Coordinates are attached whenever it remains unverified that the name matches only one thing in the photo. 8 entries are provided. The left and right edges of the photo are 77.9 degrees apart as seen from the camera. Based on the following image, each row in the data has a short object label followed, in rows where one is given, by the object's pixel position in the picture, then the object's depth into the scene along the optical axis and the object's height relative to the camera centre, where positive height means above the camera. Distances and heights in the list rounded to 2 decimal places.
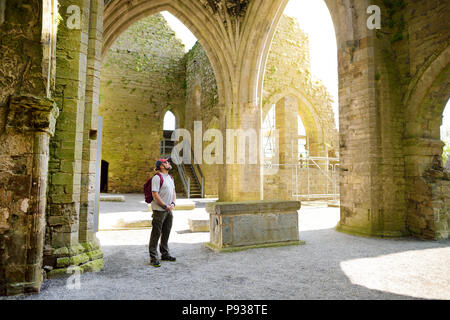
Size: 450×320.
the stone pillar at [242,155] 9.53 +0.87
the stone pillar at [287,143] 13.41 +1.91
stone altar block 4.36 -0.72
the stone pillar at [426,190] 5.27 -0.16
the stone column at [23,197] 2.64 -0.18
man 3.65 -0.40
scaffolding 13.45 +0.04
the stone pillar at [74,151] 3.21 +0.34
